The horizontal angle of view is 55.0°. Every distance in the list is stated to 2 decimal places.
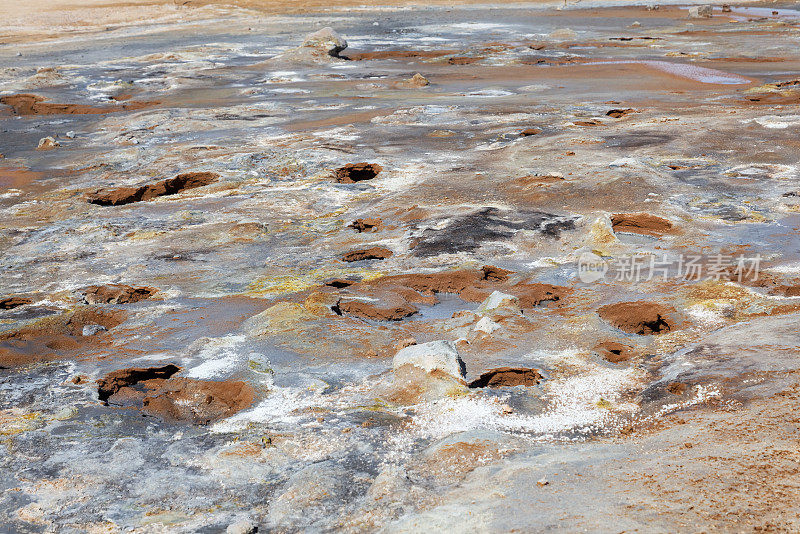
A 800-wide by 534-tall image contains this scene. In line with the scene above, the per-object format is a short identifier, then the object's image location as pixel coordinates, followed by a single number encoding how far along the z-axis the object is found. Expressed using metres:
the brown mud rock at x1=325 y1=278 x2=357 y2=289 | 7.20
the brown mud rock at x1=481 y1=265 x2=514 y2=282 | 7.22
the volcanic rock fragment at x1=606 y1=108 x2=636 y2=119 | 13.59
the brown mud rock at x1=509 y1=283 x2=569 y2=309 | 6.60
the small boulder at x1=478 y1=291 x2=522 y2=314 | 6.27
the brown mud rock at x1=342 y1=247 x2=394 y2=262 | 7.93
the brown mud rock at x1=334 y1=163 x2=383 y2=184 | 10.94
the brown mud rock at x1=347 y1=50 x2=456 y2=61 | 23.20
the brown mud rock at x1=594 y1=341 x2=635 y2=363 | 5.42
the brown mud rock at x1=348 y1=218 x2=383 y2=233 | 8.79
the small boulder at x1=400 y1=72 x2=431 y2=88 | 17.89
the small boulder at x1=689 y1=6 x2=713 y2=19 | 29.47
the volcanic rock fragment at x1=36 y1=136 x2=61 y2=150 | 13.41
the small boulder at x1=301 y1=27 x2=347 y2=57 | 22.77
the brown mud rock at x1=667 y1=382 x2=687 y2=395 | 4.60
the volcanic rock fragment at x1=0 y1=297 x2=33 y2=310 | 7.14
